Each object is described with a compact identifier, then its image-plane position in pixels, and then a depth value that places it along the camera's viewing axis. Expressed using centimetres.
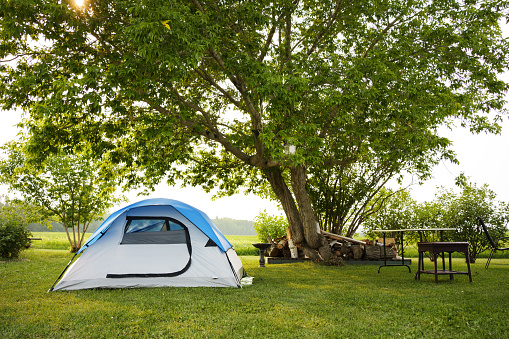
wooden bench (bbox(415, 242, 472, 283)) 657
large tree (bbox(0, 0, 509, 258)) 729
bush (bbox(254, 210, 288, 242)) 1670
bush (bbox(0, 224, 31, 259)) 1177
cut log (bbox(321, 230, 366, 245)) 1224
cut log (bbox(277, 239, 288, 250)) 1255
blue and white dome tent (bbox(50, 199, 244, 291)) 649
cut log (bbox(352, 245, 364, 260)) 1205
